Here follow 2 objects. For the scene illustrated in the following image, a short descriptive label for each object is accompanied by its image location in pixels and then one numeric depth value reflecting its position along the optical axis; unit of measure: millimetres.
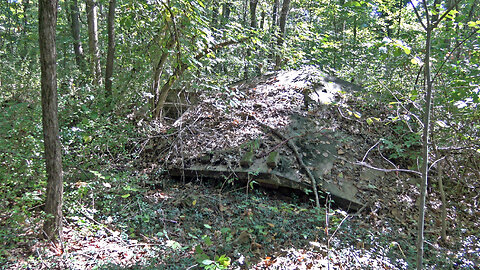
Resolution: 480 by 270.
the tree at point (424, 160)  2346
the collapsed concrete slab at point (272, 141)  5164
